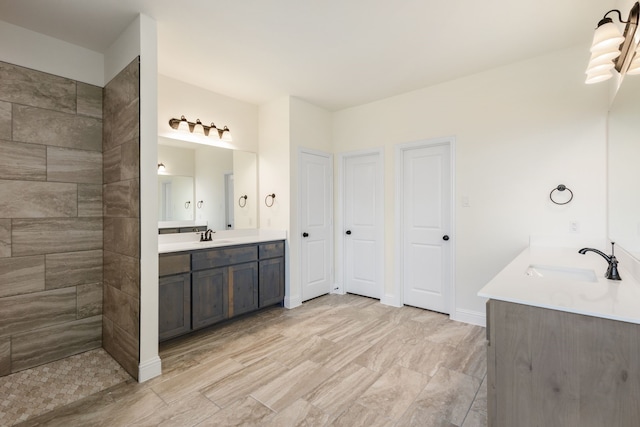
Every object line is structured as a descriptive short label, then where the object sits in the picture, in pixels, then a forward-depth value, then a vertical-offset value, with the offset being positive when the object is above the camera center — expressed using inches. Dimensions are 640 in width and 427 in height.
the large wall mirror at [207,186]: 126.5 +12.7
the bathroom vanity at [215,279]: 104.9 -26.7
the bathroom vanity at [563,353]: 43.9 -22.6
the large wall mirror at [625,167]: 65.2 +11.2
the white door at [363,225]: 156.6 -7.0
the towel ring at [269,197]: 152.8 +7.3
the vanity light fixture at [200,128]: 124.3 +36.9
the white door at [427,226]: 136.6 -6.8
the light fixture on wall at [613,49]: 62.1 +35.9
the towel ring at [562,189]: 104.3 +7.9
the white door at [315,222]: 155.7 -5.5
